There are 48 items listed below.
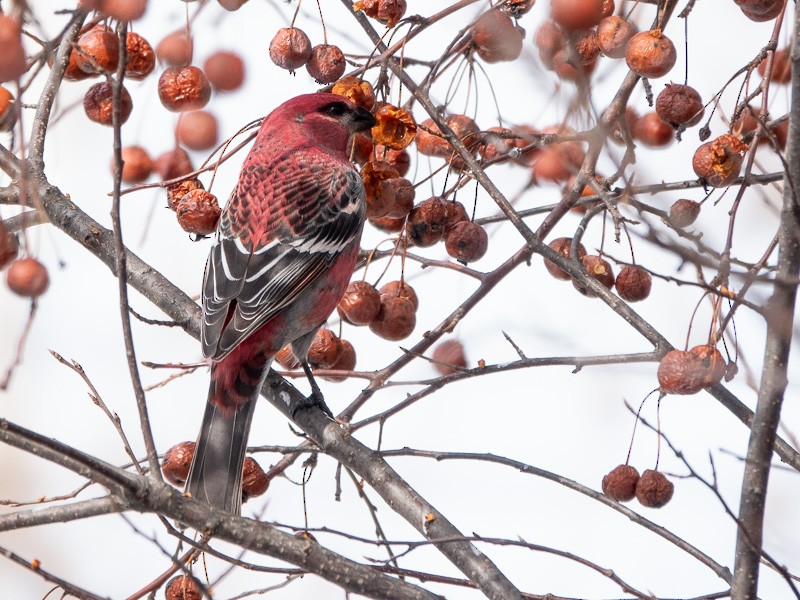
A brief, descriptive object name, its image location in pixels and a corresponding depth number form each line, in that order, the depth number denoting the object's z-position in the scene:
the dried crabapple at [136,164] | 5.74
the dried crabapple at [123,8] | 3.88
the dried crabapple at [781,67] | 4.92
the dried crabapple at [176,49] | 5.43
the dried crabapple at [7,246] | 4.70
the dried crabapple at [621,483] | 5.23
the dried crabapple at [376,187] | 5.41
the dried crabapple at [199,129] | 5.59
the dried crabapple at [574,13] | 3.87
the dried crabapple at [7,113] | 4.96
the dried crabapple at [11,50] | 3.42
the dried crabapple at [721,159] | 4.64
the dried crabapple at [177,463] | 5.68
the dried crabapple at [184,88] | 5.45
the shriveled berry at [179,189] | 5.73
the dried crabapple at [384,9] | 5.09
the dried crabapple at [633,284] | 5.50
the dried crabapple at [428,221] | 5.53
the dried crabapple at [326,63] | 5.34
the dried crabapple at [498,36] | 4.78
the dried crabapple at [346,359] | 6.11
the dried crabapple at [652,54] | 4.71
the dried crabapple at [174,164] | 5.70
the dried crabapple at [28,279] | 5.12
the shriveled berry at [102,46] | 5.12
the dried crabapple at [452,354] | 5.79
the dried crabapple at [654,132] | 5.59
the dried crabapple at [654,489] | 5.05
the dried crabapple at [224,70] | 5.47
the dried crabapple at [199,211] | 5.59
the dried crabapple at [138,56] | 5.52
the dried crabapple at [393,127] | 5.24
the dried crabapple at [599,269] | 5.65
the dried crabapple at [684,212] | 4.91
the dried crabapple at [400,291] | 5.95
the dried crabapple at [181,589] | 4.87
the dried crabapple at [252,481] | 5.60
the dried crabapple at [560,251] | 5.82
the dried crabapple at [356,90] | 5.39
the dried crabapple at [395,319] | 5.72
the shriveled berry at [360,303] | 5.62
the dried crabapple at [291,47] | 5.37
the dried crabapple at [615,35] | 4.84
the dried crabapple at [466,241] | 5.52
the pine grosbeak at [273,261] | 5.97
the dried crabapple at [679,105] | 5.02
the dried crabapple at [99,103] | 5.55
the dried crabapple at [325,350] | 5.98
